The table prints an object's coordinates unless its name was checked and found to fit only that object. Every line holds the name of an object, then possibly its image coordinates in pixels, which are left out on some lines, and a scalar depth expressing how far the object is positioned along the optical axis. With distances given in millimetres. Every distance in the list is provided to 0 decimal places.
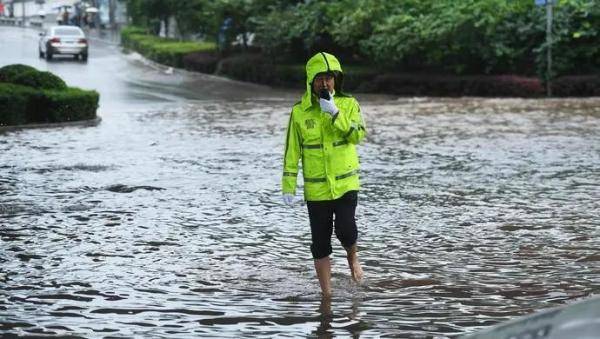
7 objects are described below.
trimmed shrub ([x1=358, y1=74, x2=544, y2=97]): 31984
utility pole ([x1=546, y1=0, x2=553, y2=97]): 31875
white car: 51125
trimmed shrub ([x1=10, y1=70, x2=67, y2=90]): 24500
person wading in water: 7621
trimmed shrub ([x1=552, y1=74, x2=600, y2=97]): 31156
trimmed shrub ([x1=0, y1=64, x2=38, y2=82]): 24797
